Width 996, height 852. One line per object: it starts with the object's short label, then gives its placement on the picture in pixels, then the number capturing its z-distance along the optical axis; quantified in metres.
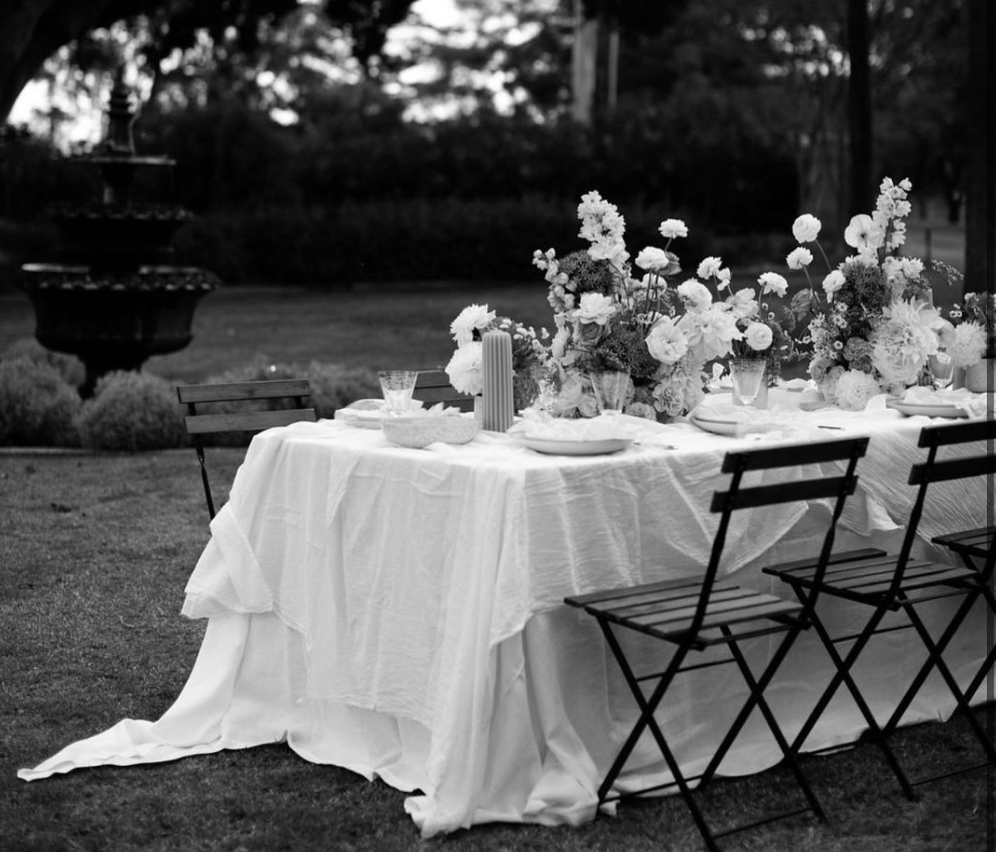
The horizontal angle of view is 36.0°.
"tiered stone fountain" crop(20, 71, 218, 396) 12.68
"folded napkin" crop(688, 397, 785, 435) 5.02
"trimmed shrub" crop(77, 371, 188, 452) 11.45
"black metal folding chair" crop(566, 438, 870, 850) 4.06
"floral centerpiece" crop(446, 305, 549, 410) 5.11
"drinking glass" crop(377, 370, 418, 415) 5.04
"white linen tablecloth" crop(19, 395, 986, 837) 4.26
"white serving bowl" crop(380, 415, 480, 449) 4.66
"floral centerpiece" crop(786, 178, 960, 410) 5.73
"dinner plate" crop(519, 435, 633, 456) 4.45
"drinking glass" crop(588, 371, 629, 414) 5.13
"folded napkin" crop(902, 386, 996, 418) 5.56
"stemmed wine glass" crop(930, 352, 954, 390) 6.14
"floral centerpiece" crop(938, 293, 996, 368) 5.90
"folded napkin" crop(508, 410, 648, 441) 4.49
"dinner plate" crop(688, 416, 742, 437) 5.00
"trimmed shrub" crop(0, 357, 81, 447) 11.87
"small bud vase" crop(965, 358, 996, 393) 5.98
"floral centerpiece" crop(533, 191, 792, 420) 5.14
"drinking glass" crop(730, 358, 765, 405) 5.54
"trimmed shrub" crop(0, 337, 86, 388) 14.13
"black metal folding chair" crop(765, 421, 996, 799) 4.55
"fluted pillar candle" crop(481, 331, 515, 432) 5.00
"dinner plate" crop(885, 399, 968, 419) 5.48
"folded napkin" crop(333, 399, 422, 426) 5.10
